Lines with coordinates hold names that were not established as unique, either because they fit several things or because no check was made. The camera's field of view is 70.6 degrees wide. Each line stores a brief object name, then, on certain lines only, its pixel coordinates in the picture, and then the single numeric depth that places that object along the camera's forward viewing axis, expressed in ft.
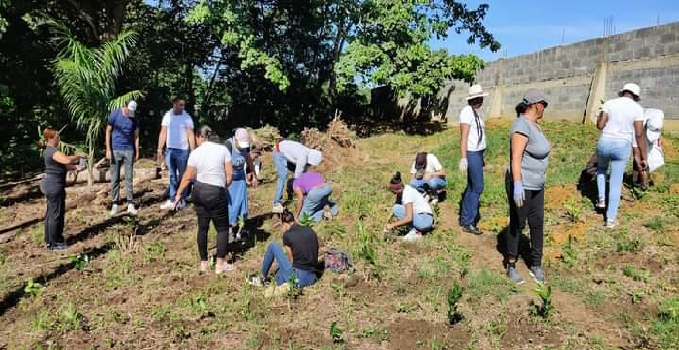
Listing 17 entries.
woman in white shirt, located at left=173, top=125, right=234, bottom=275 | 16.60
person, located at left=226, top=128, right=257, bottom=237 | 20.27
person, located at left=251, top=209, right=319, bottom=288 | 15.65
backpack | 17.15
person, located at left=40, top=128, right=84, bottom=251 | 19.13
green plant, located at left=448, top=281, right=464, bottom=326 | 12.91
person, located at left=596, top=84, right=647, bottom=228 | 18.83
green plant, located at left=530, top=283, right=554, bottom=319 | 12.88
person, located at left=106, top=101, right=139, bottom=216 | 23.53
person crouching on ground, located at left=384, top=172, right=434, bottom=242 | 20.18
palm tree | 27.22
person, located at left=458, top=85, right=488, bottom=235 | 19.10
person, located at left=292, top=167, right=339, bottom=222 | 22.38
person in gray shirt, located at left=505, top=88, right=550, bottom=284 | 14.80
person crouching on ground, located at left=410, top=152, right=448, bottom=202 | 24.31
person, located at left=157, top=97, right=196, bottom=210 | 24.29
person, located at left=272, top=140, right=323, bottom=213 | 23.73
